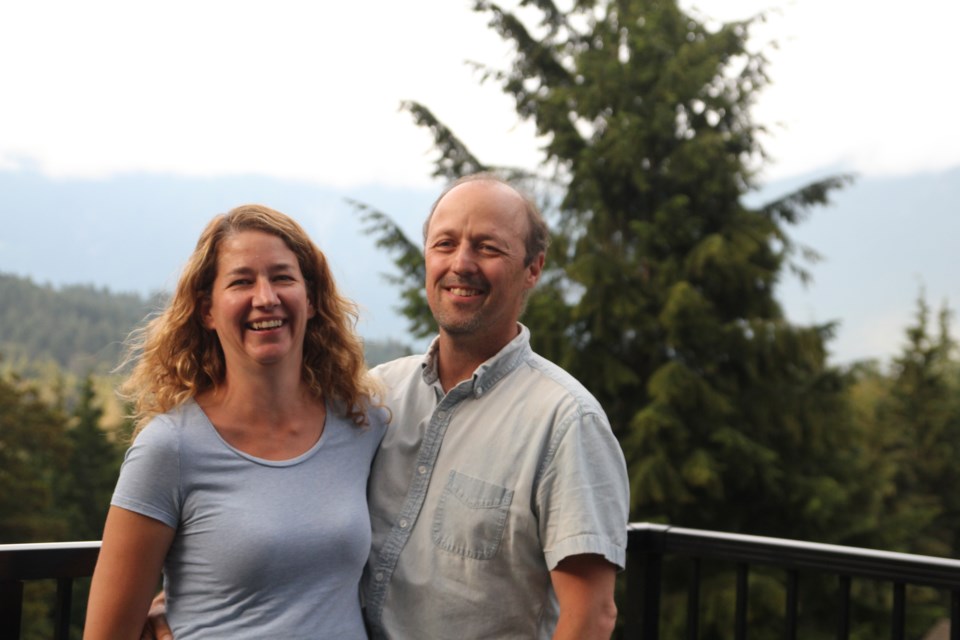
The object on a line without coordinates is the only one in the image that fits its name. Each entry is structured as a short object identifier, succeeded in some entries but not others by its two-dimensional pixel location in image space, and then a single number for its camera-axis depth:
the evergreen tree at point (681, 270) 12.94
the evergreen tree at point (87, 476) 25.97
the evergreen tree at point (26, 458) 22.58
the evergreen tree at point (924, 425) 25.11
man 1.66
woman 1.59
